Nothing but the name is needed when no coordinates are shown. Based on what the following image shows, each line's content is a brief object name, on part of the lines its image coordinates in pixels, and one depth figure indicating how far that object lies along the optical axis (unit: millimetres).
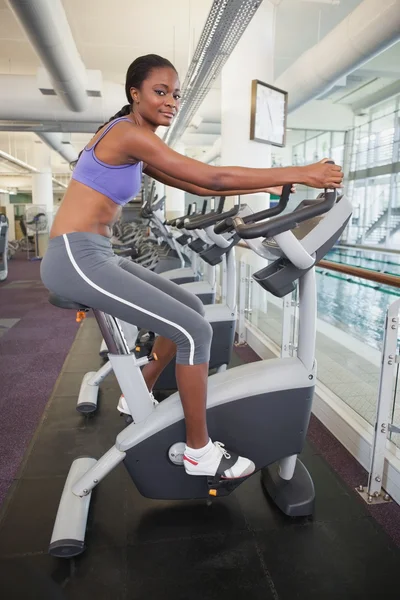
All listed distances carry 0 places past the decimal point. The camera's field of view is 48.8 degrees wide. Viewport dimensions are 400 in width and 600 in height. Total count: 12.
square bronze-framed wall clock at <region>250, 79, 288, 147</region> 4746
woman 1334
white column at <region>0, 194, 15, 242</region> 20597
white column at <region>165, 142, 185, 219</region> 13805
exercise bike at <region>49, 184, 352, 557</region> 1627
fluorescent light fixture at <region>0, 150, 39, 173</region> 11375
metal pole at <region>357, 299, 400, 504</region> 1766
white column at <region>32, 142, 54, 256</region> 13828
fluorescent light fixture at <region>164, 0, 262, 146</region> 3404
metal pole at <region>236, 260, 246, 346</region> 3998
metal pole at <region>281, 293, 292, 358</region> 2846
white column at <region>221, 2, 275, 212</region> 4762
